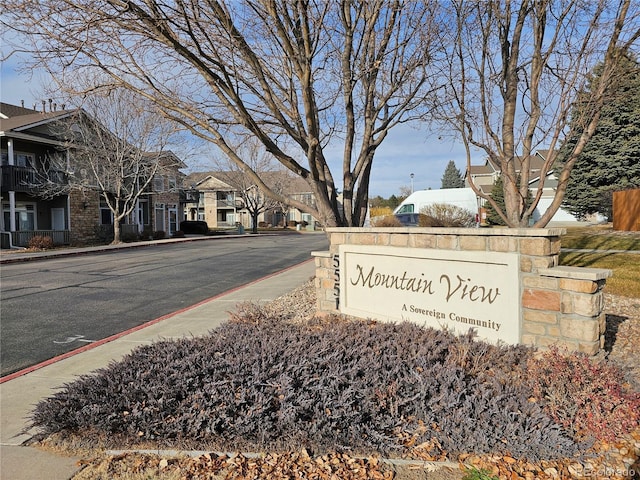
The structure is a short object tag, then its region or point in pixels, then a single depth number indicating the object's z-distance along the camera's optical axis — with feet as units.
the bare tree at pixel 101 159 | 78.38
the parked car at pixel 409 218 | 60.08
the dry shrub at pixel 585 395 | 9.48
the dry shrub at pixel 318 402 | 9.35
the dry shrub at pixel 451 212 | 65.27
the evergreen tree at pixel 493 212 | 114.20
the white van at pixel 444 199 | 77.30
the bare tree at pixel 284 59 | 17.60
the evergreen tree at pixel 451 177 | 282.85
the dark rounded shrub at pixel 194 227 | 139.33
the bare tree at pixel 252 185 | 139.33
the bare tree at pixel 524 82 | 19.24
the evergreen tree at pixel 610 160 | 81.76
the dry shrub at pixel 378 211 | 119.75
